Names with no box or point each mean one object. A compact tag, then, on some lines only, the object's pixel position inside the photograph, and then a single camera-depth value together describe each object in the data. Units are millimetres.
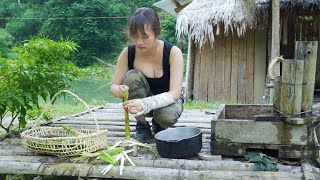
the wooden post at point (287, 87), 2594
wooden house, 7508
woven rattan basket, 2662
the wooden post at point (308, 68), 2635
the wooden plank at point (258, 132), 2596
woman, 2843
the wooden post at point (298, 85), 2582
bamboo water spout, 2592
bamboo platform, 2336
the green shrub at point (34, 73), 3275
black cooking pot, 2615
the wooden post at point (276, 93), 2701
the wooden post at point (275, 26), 6148
